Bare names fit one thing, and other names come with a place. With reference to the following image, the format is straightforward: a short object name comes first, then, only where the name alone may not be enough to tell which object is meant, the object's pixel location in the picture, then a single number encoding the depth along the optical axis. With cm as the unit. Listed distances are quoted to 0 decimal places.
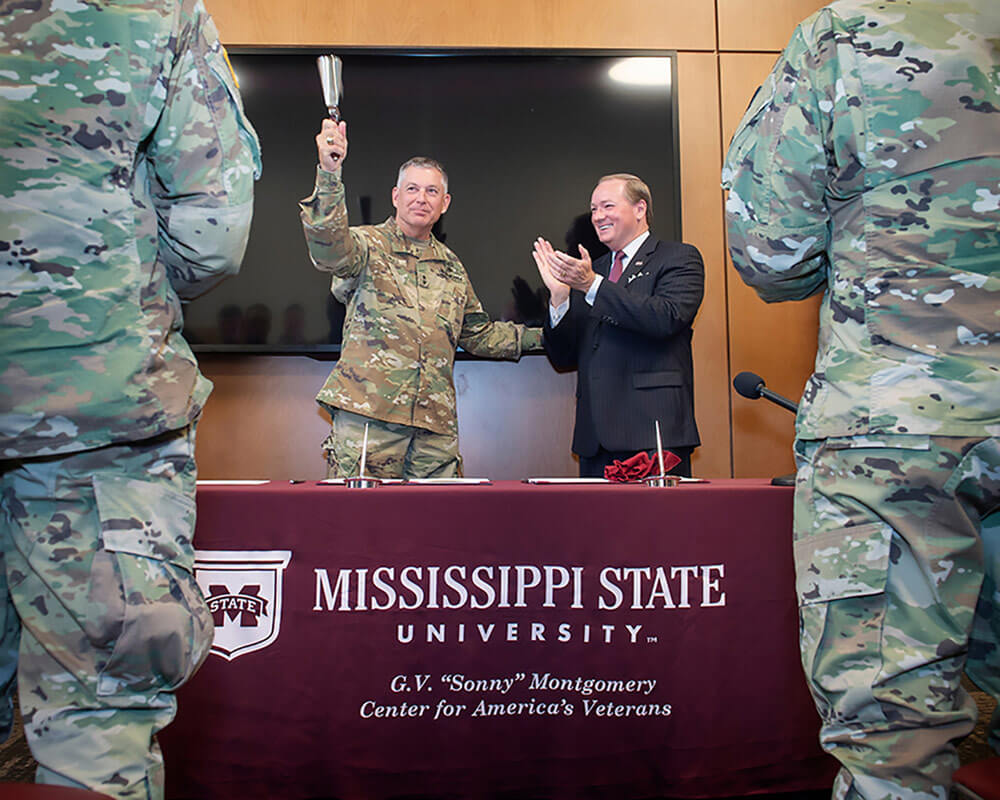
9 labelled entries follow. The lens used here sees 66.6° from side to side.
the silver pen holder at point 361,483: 161
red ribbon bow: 178
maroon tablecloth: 146
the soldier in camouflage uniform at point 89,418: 98
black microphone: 176
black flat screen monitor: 312
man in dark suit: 232
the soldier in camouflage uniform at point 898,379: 102
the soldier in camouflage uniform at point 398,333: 243
